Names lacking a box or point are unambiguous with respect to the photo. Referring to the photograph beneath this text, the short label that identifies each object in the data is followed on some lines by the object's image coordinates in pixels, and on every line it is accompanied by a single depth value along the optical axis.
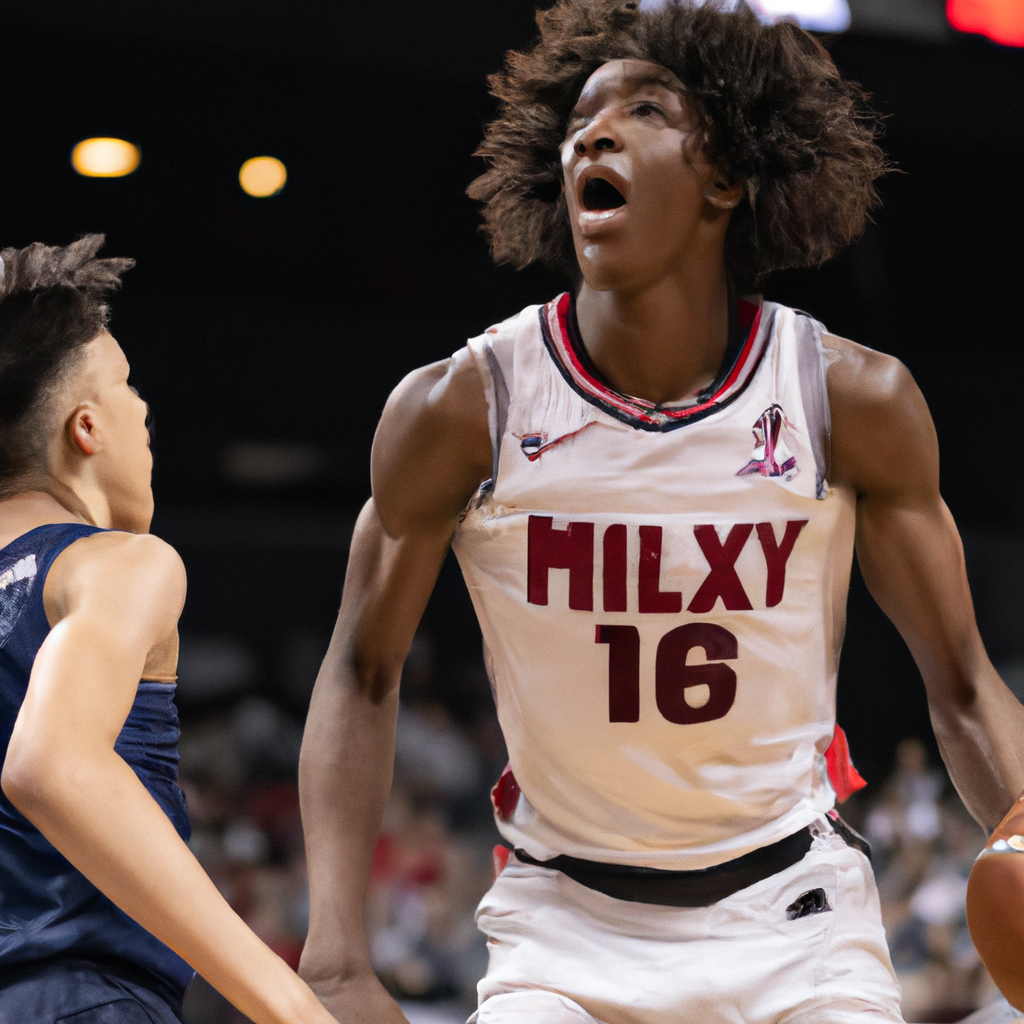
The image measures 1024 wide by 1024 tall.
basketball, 2.79
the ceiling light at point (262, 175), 8.17
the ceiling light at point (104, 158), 7.72
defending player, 2.73
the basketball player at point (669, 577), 3.10
